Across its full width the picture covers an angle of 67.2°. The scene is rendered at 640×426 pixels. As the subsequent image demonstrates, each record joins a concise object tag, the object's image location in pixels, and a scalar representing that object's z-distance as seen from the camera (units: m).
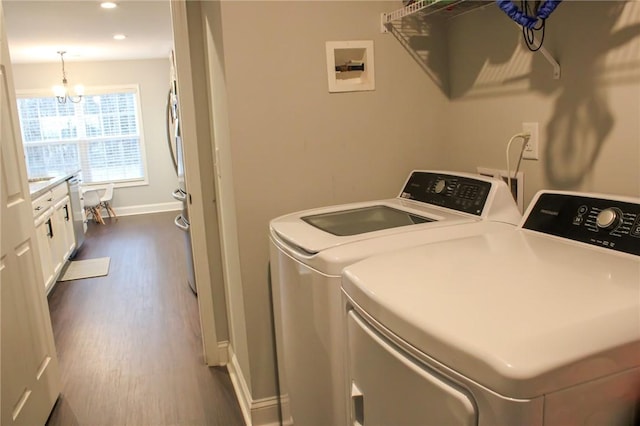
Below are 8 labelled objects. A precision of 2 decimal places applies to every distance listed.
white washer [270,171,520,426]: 1.25
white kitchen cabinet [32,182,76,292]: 3.94
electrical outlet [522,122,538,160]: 1.55
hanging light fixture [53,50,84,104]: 6.41
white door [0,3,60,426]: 1.95
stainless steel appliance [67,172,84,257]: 5.30
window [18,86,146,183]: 7.48
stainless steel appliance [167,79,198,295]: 3.61
